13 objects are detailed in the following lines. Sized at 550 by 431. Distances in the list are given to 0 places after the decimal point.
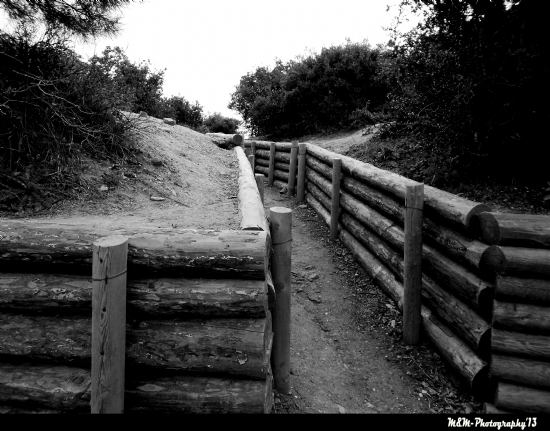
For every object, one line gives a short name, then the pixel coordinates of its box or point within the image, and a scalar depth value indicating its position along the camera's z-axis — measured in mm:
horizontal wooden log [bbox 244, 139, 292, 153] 11742
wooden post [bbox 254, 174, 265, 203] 7172
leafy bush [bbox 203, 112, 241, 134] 21562
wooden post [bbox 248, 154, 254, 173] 11772
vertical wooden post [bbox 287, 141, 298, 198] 10713
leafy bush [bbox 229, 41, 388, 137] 17000
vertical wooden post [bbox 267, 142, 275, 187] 12477
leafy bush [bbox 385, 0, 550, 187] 5602
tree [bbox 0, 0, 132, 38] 6195
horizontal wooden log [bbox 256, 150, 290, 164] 11734
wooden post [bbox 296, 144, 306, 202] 10289
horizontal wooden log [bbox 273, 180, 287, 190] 11680
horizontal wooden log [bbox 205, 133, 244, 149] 12367
